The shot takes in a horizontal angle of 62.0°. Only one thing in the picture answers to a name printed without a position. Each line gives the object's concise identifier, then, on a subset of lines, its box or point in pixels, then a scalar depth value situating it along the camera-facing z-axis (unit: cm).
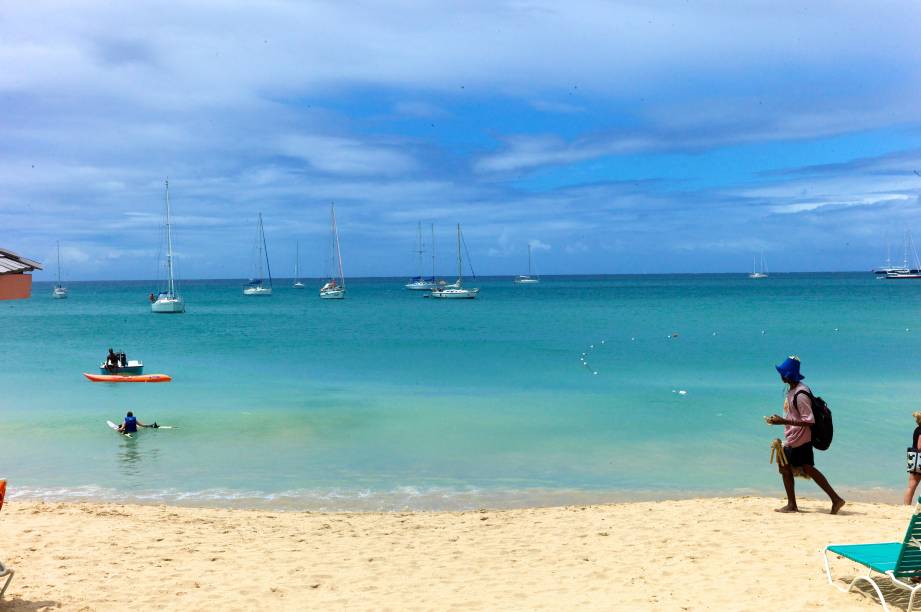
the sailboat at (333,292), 11774
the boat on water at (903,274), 18200
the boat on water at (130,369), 2884
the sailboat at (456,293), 10838
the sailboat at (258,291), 13900
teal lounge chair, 572
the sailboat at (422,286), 14862
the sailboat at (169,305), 8425
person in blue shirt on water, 1767
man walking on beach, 860
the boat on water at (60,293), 13625
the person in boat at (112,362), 2881
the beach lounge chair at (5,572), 613
